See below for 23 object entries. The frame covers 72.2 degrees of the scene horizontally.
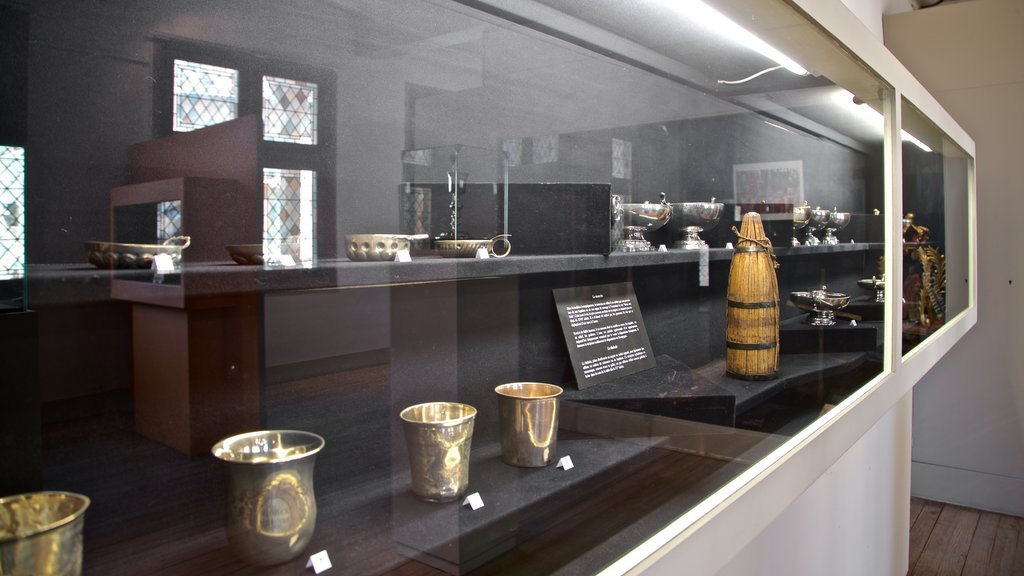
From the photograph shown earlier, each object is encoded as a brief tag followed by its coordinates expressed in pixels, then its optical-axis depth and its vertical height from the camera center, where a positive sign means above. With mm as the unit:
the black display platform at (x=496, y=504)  512 -195
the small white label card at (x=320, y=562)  434 -179
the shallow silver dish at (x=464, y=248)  611 +24
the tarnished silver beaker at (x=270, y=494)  405 -130
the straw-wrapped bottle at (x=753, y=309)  1023 -58
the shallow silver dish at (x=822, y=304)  1212 -58
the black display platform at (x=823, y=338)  1148 -113
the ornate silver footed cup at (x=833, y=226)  1148 +75
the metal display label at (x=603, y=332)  825 -73
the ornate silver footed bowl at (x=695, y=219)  930 +73
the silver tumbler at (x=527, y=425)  683 -152
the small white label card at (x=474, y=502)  577 -189
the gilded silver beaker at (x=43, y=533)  308 -116
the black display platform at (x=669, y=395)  801 -146
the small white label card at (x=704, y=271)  988 +1
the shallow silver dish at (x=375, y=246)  473 +21
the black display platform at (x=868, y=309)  1272 -71
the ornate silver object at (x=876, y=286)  1290 -29
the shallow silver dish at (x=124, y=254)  336 +12
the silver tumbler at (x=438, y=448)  542 -140
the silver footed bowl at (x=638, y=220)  877 +67
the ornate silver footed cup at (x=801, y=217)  1091 +86
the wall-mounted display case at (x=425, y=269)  355 +4
